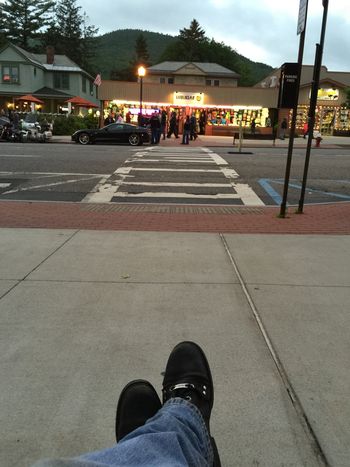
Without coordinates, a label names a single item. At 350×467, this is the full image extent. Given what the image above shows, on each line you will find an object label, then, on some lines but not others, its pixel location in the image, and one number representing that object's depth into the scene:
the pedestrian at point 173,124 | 31.75
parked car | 24.45
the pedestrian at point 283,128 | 37.34
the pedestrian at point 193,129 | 30.43
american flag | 29.95
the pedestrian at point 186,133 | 26.91
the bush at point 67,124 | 32.50
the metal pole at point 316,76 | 6.87
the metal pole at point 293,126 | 6.70
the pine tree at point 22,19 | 74.69
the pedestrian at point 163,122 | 29.90
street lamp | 30.24
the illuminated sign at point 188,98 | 42.22
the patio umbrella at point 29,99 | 36.67
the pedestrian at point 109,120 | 33.91
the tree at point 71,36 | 87.25
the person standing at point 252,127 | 37.36
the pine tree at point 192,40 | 107.56
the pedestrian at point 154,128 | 25.95
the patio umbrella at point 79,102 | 37.95
